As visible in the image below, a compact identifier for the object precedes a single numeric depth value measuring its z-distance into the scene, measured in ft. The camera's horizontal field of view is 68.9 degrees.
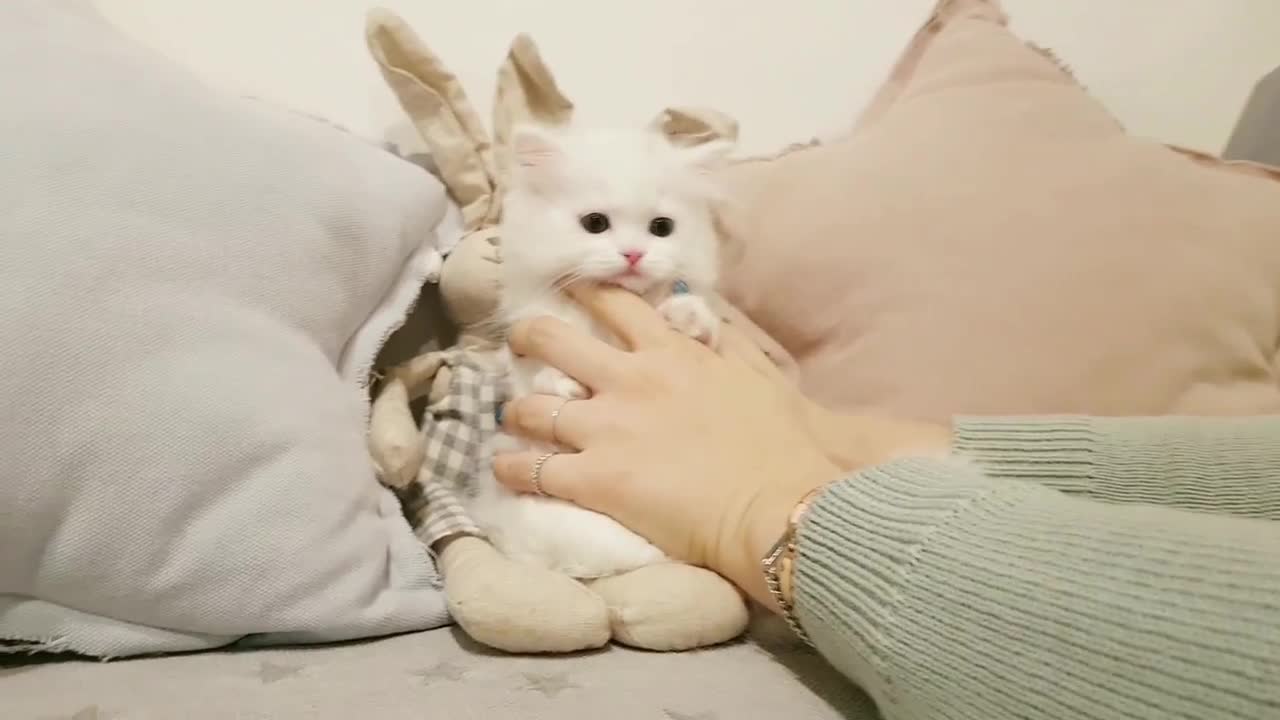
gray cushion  1.95
